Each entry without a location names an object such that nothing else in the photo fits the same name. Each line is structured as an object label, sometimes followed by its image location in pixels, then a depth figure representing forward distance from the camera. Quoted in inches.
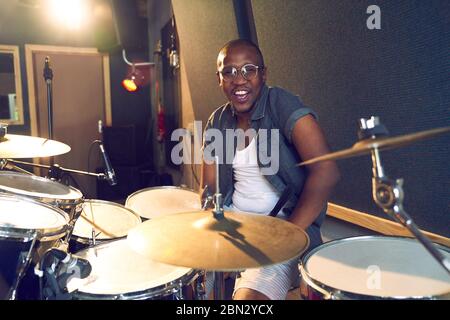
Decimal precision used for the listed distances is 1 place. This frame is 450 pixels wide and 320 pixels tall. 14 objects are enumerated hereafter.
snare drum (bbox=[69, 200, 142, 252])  66.4
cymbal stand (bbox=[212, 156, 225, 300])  42.9
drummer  56.9
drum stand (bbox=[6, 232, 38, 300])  43.1
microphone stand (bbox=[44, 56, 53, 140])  93.9
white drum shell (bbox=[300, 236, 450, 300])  35.8
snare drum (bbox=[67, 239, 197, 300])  43.7
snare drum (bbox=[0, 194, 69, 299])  44.1
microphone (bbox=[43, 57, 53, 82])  94.4
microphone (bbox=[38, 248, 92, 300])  41.2
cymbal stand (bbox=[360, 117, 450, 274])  29.9
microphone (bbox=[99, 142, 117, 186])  76.1
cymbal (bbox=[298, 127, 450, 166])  26.7
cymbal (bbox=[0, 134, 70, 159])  69.1
